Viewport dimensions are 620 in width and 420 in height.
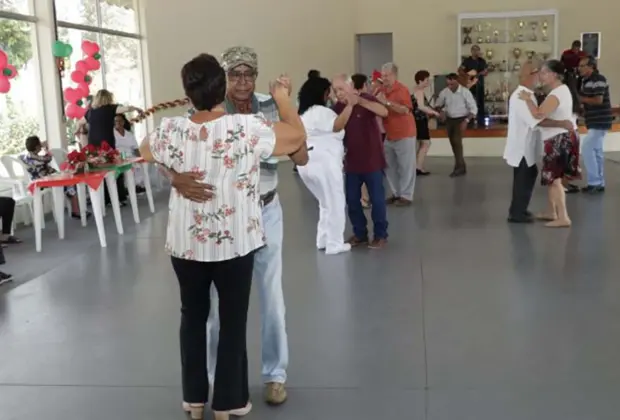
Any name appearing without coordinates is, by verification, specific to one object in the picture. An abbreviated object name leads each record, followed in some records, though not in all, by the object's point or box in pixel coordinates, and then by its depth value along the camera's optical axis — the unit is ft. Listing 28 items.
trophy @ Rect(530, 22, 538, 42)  47.93
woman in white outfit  17.20
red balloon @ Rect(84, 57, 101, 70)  28.40
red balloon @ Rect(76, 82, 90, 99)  28.27
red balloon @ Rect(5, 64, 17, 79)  21.99
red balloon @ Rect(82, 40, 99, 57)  28.60
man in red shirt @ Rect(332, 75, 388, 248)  18.33
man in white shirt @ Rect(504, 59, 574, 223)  20.35
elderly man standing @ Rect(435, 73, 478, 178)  33.35
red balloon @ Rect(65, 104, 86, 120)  27.91
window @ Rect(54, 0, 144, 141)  29.89
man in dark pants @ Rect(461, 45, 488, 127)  45.74
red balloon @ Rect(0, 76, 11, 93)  21.67
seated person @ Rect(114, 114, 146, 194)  28.89
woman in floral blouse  7.95
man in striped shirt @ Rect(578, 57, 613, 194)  27.12
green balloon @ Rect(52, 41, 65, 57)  26.78
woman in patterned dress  20.04
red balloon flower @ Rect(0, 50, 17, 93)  21.71
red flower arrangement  21.98
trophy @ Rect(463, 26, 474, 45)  48.70
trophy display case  47.85
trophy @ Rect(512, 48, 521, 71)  47.91
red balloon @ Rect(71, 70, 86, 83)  27.94
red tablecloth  20.70
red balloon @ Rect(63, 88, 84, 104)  27.91
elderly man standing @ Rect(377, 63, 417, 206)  24.63
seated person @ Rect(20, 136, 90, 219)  23.35
